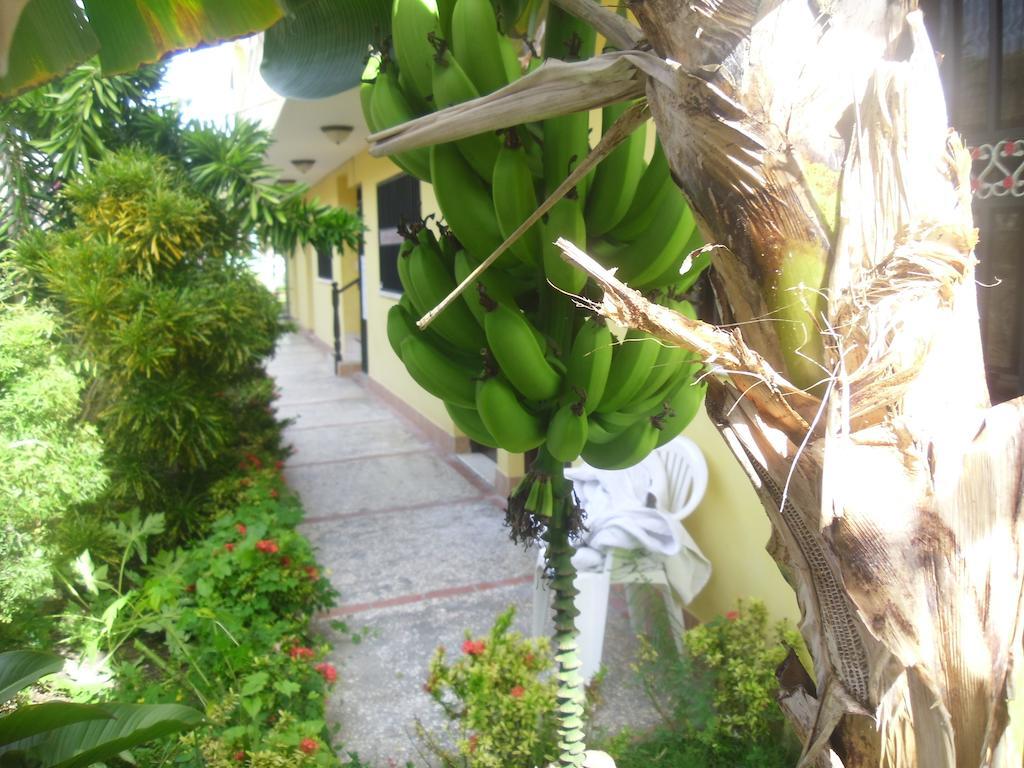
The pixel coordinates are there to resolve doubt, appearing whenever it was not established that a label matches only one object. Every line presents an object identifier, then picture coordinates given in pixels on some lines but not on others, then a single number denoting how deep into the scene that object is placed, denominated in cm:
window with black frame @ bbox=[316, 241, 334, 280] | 1488
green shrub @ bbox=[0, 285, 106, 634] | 297
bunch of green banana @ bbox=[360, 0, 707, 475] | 132
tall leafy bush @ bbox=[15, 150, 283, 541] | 398
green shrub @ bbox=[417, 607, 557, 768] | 232
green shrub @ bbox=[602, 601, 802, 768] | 265
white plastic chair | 337
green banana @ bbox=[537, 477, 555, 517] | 146
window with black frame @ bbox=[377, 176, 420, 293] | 819
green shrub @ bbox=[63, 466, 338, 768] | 252
